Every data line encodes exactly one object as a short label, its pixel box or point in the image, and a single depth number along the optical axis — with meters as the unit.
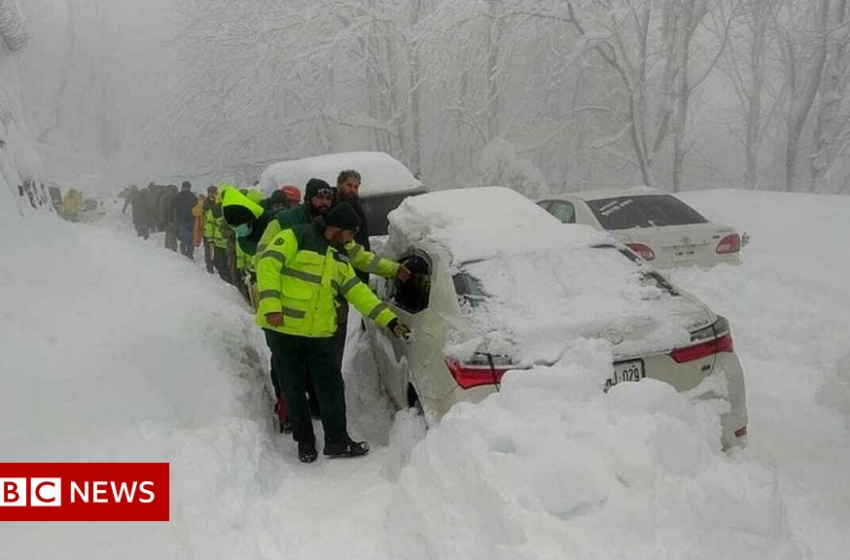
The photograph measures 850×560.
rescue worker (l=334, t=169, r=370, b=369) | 5.93
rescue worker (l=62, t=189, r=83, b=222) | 19.85
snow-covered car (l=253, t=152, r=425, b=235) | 9.62
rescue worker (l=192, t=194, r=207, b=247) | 14.13
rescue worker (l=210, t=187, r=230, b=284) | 11.31
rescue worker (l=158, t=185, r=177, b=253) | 15.49
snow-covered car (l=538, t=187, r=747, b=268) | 8.62
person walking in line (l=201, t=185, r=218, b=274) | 12.16
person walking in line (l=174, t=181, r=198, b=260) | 14.45
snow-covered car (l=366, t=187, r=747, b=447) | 4.12
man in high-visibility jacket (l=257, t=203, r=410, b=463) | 4.80
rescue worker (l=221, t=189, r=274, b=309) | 6.27
